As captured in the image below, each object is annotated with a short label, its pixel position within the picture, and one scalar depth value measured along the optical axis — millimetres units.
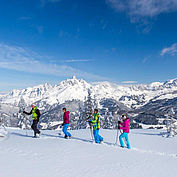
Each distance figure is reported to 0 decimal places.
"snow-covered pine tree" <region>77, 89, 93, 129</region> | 36538
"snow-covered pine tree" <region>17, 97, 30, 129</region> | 42216
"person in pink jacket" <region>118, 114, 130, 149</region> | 12289
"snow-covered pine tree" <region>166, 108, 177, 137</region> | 26642
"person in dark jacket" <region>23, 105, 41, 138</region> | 13703
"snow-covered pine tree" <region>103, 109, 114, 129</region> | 45719
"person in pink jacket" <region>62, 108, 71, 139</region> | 13420
